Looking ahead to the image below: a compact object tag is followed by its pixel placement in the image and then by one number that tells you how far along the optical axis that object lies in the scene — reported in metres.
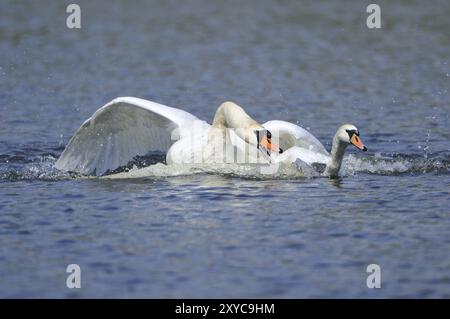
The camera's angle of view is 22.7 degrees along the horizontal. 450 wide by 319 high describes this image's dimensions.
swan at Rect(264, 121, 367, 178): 13.85
